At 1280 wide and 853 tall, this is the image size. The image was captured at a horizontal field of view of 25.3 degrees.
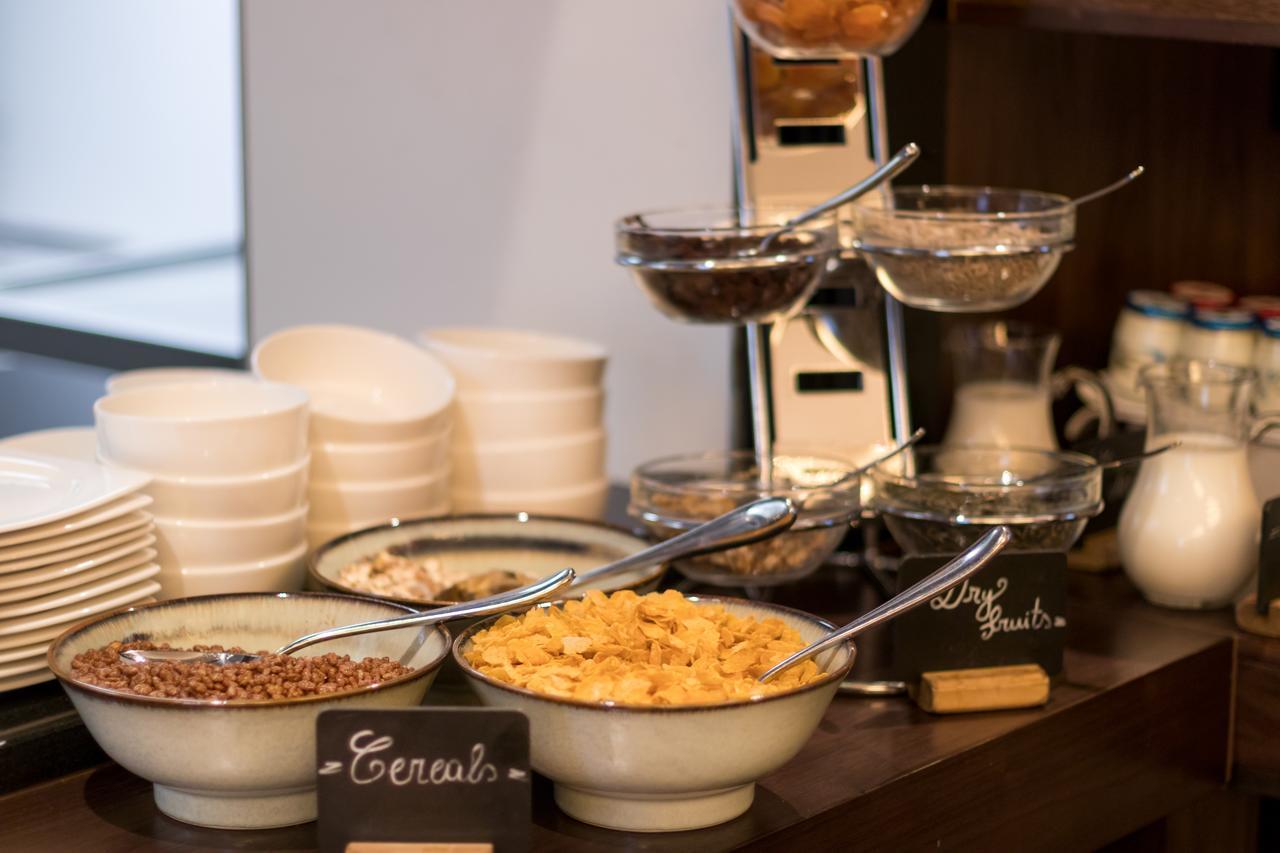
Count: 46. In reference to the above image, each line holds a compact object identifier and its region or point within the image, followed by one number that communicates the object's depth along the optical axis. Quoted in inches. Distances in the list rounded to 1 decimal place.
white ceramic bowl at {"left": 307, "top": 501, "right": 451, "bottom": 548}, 77.1
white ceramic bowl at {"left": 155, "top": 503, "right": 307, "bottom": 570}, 71.5
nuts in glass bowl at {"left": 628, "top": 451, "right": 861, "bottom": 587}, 75.2
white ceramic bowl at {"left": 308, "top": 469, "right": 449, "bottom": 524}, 76.7
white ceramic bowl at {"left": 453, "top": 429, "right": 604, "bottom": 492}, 80.7
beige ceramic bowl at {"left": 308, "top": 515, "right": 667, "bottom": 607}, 75.6
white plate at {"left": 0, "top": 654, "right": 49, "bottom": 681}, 67.3
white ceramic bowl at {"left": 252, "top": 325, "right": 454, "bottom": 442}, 80.0
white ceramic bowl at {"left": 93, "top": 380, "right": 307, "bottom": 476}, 70.9
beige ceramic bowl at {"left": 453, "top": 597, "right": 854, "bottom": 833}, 62.0
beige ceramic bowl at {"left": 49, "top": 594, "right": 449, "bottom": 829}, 62.2
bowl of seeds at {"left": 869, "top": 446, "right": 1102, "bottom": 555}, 73.9
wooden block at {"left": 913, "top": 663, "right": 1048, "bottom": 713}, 70.8
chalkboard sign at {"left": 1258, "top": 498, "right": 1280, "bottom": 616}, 75.4
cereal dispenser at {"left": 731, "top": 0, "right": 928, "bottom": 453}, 80.3
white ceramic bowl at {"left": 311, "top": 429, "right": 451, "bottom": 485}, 76.3
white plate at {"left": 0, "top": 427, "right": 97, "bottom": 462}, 76.4
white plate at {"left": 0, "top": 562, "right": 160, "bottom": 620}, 67.0
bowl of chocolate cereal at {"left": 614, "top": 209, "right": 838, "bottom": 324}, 73.9
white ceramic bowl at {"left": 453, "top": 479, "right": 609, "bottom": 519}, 81.0
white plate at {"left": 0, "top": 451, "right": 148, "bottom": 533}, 67.9
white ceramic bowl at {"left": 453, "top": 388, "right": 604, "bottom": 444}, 80.4
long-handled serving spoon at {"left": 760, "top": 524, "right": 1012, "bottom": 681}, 64.9
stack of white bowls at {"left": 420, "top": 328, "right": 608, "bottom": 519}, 80.4
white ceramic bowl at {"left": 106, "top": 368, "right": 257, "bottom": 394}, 79.4
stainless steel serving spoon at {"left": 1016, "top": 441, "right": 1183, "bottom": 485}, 74.3
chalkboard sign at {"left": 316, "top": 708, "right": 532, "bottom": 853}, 61.4
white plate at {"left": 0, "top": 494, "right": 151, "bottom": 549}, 67.0
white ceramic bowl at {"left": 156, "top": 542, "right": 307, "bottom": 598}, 71.8
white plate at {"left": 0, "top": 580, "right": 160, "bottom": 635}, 67.1
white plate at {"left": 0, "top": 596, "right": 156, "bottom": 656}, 67.2
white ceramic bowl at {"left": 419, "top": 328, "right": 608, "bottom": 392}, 80.2
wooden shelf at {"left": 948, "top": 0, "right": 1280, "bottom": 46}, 74.6
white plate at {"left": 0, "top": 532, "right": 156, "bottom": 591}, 67.0
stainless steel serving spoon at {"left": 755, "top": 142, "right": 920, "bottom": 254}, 71.2
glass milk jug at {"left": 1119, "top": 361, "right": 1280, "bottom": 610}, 78.2
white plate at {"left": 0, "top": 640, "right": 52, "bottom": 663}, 67.2
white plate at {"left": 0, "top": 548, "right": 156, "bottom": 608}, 67.0
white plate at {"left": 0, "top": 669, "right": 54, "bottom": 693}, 67.4
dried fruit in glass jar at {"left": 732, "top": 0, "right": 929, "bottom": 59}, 72.9
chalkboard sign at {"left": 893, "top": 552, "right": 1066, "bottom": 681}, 70.9
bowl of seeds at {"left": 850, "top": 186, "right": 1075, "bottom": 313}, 72.8
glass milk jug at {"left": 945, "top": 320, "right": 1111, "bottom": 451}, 83.8
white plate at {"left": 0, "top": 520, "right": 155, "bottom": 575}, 67.0
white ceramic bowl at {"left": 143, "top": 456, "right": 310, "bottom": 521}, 71.1
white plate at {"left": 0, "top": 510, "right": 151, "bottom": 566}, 67.1
